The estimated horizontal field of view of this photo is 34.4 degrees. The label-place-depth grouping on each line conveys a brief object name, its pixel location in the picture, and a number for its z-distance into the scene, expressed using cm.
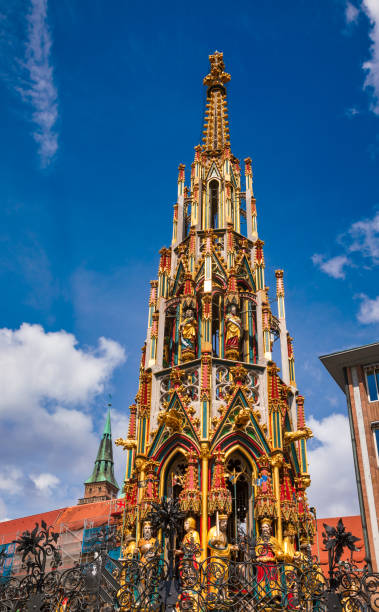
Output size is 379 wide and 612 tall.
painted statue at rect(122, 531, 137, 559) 2259
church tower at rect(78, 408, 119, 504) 9294
